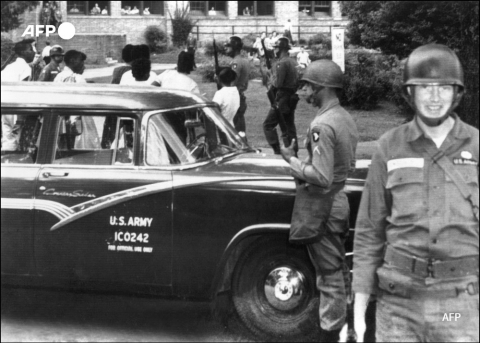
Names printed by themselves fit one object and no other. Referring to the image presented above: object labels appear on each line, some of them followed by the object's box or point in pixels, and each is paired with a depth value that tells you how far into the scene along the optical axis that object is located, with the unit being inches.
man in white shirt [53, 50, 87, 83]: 393.7
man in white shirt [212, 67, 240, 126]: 405.1
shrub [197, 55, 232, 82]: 1059.3
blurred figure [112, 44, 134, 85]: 420.5
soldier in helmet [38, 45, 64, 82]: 450.5
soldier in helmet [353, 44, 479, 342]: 155.6
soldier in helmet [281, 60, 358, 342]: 227.3
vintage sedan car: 245.8
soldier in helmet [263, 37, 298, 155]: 490.0
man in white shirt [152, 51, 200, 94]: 394.0
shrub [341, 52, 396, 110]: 872.3
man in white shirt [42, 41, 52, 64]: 560.0
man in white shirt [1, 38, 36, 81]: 418.0
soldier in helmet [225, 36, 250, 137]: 464.8
